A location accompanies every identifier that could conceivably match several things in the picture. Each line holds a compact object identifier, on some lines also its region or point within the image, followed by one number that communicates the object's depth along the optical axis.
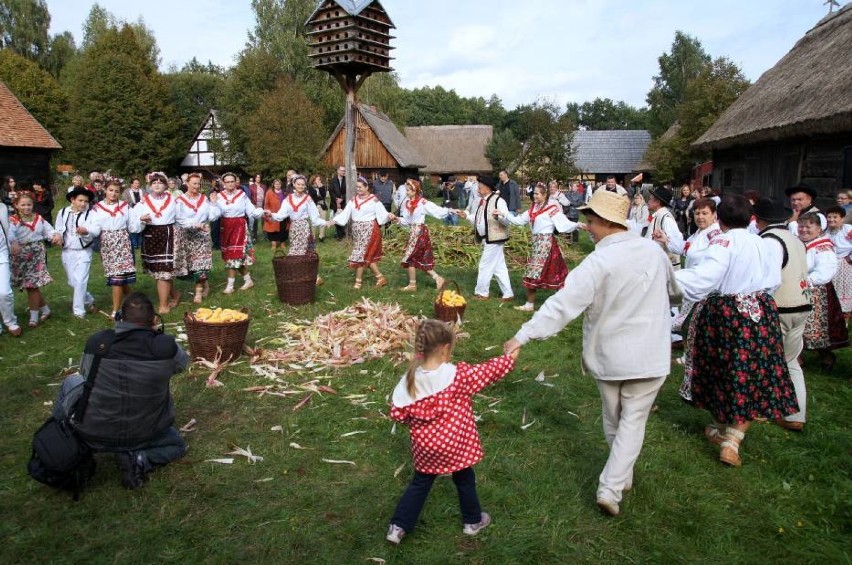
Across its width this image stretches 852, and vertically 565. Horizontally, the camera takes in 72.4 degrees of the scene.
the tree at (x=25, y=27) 45.75
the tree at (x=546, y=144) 27.31
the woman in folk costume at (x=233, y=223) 9.92
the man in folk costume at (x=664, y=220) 6.70
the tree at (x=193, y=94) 53.38
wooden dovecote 12.88
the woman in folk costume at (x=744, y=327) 4.19
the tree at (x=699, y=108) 27.48
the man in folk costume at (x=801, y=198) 6.43
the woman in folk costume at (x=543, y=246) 9.03
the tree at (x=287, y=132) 30.34
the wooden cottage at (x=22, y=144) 23.05
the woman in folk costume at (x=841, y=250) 6.89
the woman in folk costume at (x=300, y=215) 10.77
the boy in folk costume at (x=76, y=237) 8.15
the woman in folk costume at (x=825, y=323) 6.13
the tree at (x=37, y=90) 39.56
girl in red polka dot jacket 3.23
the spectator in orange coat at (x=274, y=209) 14.35
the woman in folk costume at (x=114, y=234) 8.22
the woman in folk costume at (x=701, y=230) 5.12
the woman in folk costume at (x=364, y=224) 10.50
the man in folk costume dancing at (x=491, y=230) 9.18
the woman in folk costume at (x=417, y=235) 10.29
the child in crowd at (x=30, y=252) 7.92
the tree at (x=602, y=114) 85.69
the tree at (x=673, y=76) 48.03
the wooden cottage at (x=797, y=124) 11.48
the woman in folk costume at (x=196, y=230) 9.07
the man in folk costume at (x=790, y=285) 4.69
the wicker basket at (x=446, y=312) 7.30
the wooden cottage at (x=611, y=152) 53.56
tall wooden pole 14.13
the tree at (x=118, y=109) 38.31
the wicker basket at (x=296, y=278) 8.97
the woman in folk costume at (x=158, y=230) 8.65
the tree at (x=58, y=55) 48.47
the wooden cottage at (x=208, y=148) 42.22
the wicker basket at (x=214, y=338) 6.34
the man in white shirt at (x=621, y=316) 3.47
